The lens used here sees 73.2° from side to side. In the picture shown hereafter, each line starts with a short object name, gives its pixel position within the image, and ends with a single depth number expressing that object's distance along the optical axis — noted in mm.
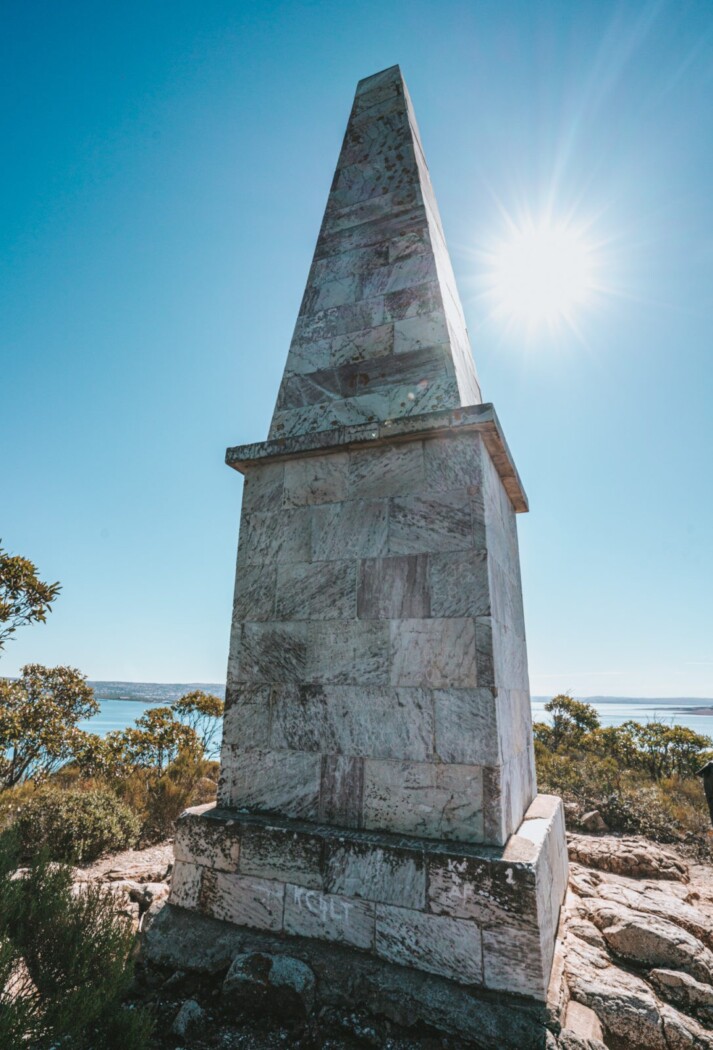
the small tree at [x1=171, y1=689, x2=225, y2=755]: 10305
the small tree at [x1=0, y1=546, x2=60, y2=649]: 6582
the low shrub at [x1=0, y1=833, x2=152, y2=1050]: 1939
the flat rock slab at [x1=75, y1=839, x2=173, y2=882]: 4352
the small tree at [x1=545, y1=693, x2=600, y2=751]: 13492
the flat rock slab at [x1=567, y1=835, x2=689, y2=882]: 4824
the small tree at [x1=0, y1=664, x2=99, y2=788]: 7020
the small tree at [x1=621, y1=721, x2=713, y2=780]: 10328
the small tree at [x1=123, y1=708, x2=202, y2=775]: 8648
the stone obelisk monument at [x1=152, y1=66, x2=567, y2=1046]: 2410
